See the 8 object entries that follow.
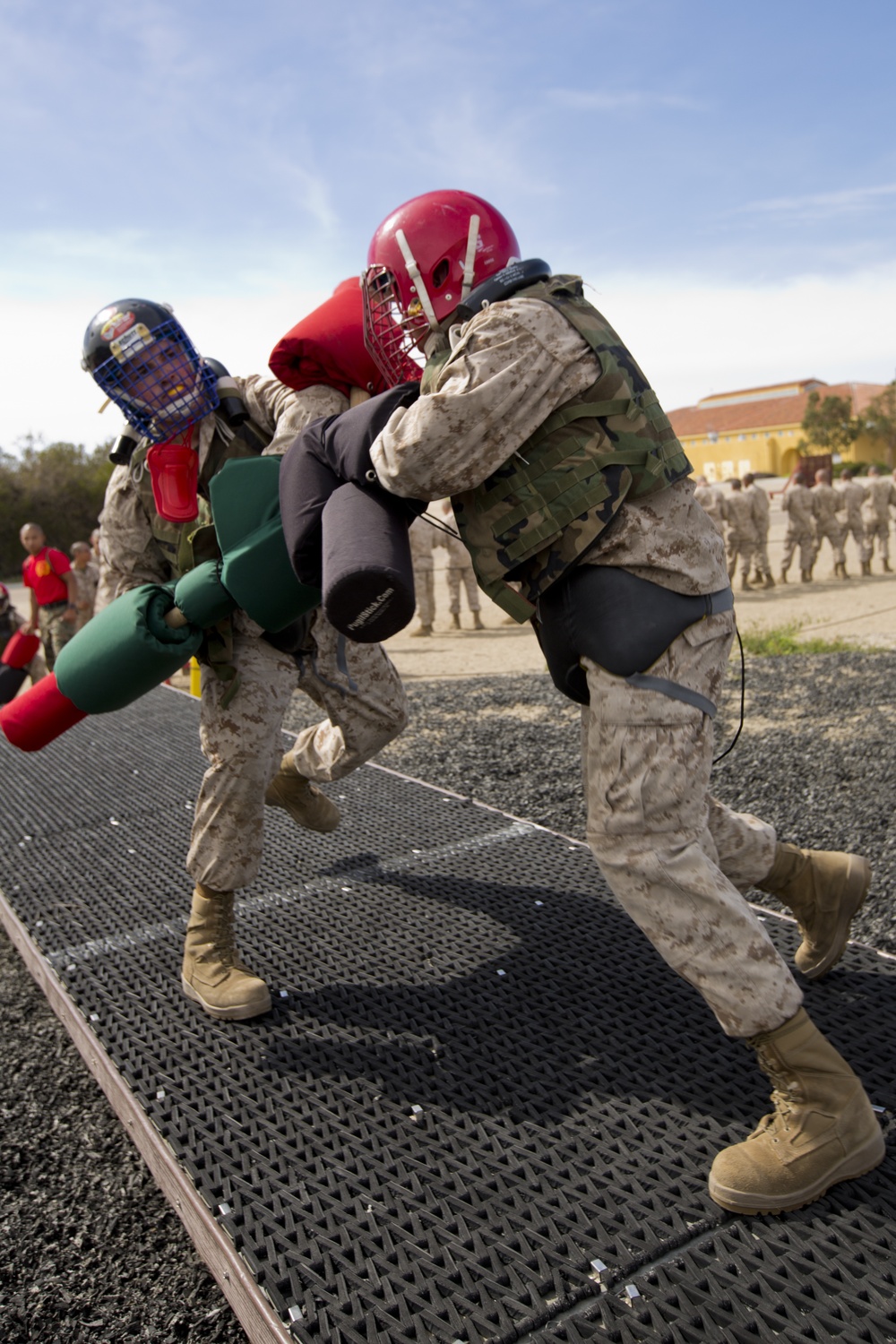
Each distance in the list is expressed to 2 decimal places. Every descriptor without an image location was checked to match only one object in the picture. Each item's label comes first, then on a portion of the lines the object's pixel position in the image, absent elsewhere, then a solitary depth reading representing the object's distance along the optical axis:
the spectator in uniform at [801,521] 16.08
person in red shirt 9.70
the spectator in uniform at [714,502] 14.59
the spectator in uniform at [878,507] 17.09
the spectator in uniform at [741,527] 15.50
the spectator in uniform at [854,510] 17.05
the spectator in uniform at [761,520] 15.54
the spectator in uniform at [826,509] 16.53
